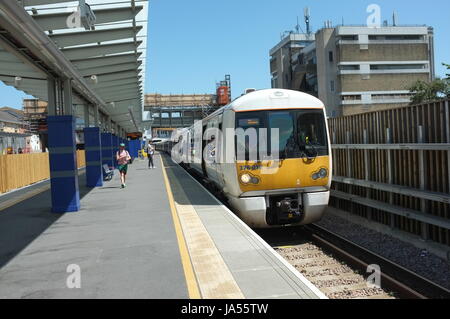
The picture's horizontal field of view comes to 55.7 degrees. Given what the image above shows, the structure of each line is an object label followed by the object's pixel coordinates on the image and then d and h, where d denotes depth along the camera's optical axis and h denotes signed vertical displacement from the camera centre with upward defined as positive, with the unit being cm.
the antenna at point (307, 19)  8471 +2567
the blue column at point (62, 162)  1001 -14
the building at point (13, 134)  2973 +175
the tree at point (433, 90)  5372 +662
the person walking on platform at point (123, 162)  1495 -29
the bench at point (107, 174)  1794 -84
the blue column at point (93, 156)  1547 -3
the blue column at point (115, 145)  2525 +54
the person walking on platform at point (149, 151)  2474 +11
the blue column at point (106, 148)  2067 +31
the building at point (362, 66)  6378 +1243
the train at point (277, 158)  859 -19
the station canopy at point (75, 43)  707 +234
